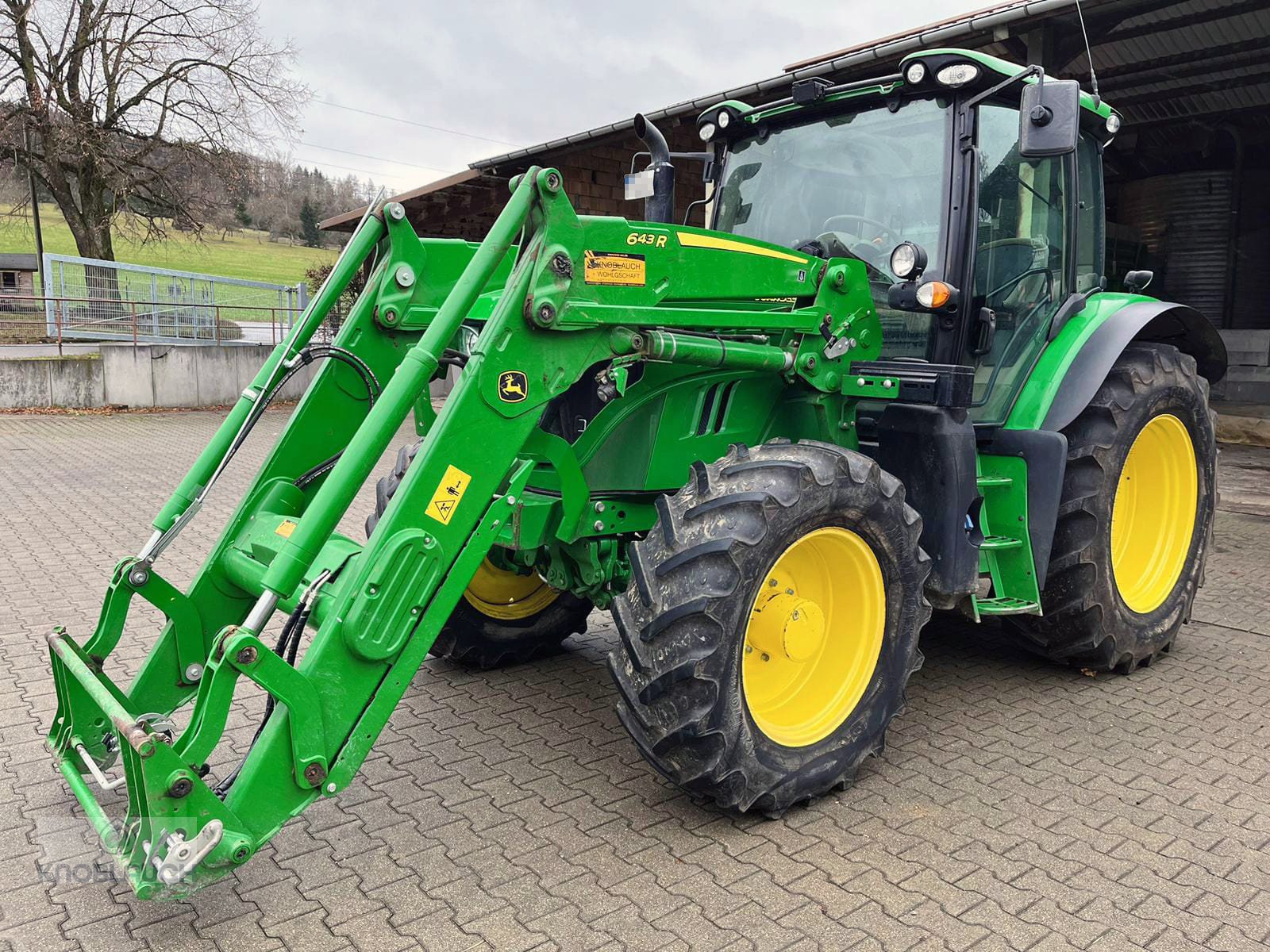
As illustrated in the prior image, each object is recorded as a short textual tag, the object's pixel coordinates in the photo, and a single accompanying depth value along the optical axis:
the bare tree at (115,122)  22.73
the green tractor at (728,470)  2.62
